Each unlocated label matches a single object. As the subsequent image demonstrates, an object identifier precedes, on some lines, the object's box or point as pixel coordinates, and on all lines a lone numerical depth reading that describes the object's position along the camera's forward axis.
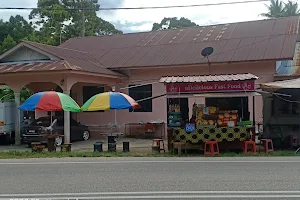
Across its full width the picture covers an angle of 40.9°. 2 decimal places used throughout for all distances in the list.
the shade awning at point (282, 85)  14.66
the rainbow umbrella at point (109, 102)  14.84
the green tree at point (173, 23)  63.16
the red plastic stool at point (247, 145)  13.91
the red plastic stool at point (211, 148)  13.78
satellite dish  20.81
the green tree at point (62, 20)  42.16
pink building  18.88
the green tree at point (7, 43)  37.22
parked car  17.62
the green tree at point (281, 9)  47.66
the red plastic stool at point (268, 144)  13.98
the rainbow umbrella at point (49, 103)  14.73
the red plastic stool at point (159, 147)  14.77
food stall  14.20
